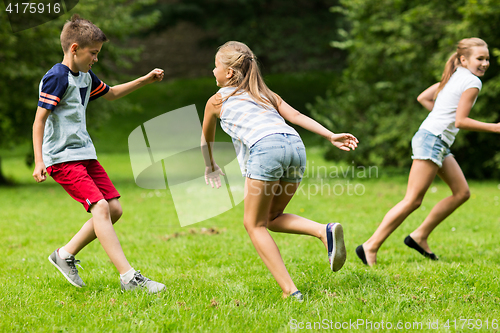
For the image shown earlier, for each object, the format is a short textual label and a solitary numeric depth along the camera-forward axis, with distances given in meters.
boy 6.83
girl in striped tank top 6.31
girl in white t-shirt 8.63
